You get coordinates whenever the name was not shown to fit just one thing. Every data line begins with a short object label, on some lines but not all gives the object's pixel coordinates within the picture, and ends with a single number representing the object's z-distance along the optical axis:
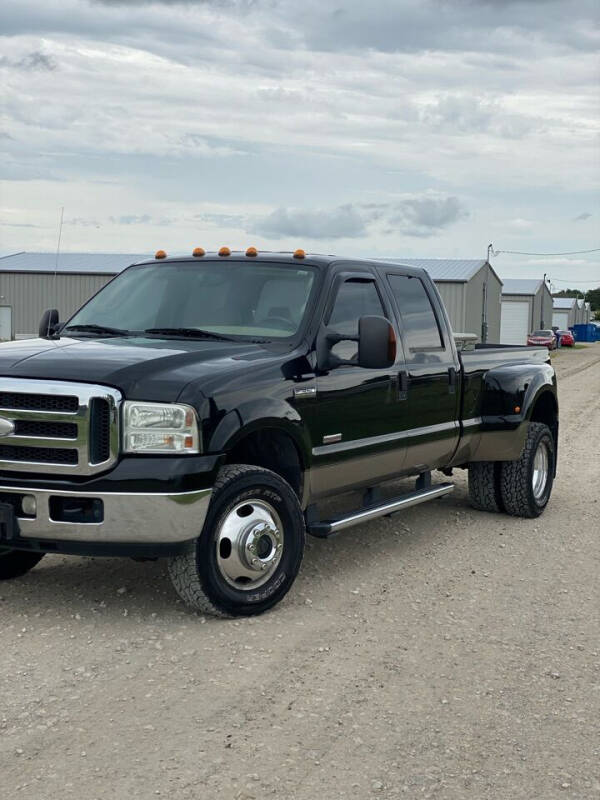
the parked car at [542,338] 58.53
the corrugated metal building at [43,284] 55.41
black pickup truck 5.16
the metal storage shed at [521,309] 80.06
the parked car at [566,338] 73.44
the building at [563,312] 112.06
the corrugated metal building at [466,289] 55.47
